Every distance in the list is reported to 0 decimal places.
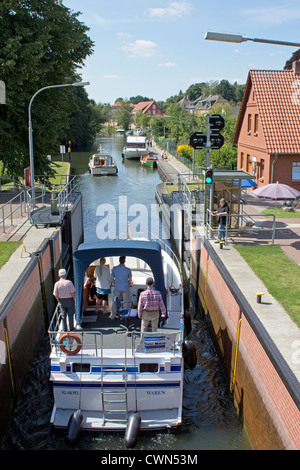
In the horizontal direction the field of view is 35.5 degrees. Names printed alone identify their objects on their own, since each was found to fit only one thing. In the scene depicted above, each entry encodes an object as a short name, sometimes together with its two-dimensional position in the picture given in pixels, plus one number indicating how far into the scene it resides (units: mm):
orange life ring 9430
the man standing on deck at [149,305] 9914
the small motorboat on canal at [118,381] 9250
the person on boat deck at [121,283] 10648
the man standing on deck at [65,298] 10508
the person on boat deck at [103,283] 10887
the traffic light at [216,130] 16234
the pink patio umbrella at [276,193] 15117
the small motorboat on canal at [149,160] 55812
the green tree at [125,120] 149625
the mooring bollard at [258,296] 10691
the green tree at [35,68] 23000
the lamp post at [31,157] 20323
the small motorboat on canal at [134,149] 65375
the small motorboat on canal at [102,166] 49031
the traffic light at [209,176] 15687
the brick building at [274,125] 25531
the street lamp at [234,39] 9727
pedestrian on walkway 16109
